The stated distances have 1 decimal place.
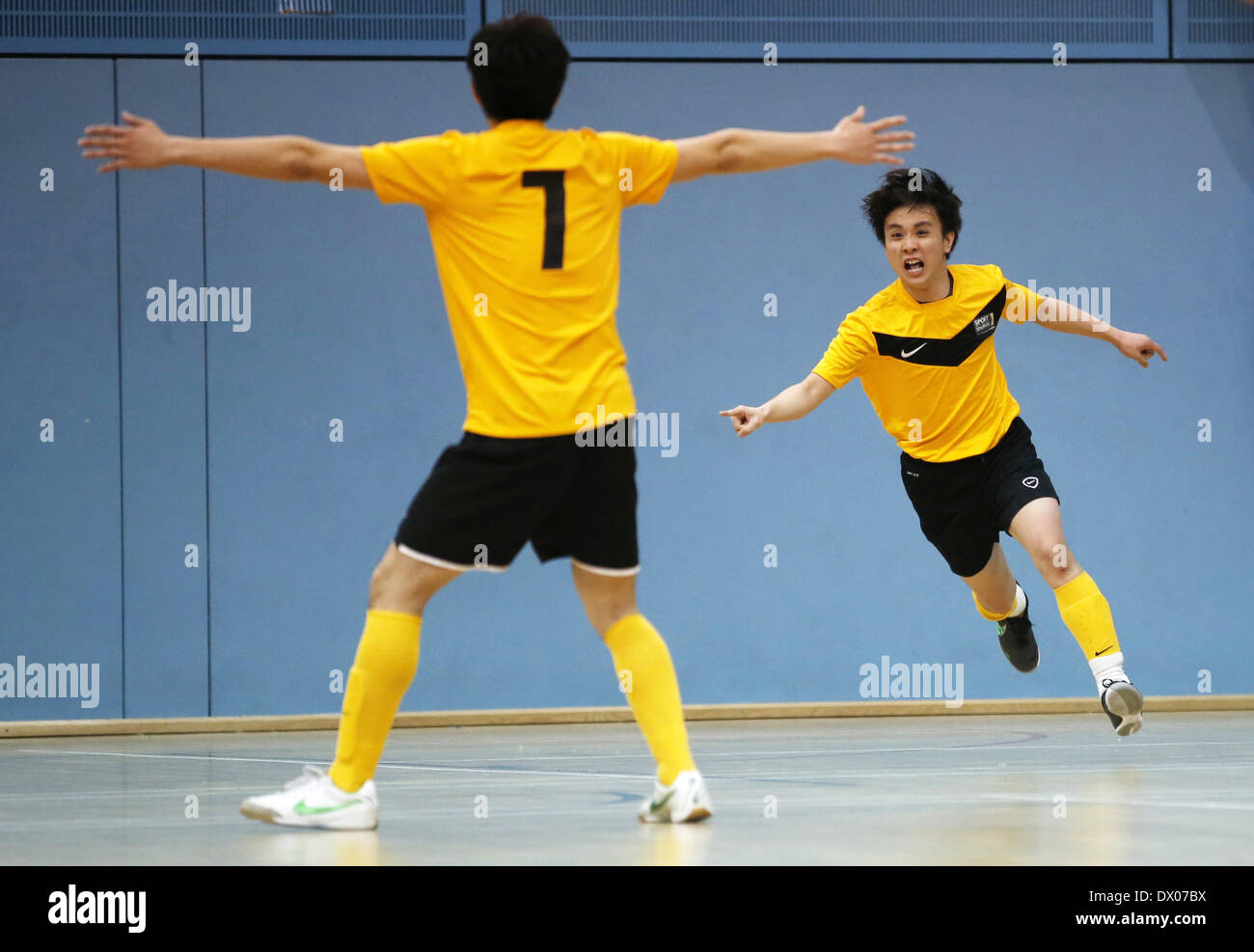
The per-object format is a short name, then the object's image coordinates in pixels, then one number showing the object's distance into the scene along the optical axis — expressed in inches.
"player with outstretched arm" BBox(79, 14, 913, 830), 262.8
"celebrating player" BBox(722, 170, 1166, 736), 389.7
